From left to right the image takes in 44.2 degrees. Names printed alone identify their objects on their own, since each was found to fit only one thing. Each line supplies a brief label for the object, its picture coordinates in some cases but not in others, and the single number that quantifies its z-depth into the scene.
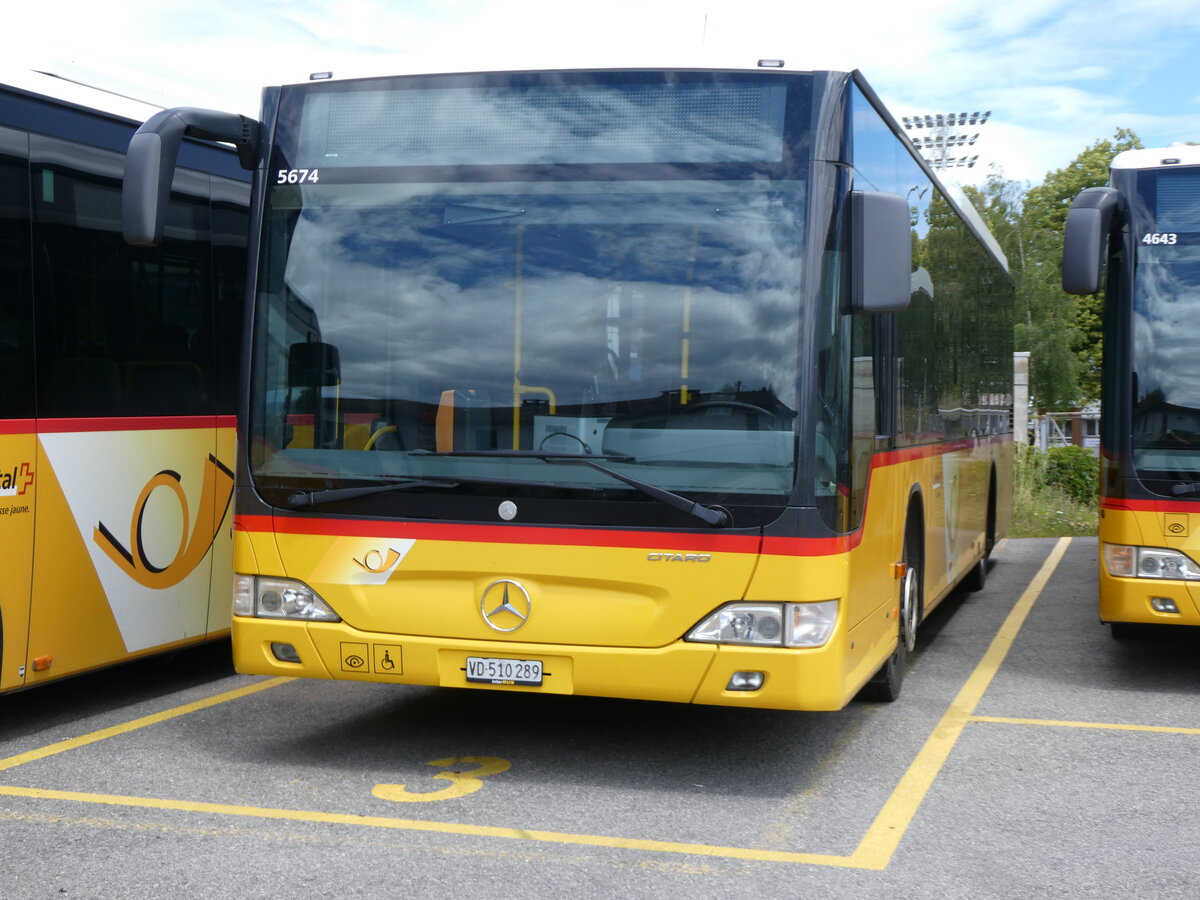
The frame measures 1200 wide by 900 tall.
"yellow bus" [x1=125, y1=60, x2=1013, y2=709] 5.90
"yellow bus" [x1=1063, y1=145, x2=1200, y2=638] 8.30
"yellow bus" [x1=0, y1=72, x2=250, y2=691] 6.92
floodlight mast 48.75
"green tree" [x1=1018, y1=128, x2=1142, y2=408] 46.41
